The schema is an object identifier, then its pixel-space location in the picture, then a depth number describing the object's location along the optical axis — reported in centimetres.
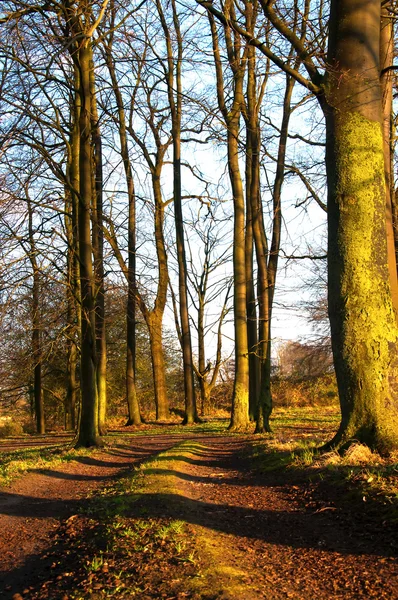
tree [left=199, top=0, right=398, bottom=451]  729
